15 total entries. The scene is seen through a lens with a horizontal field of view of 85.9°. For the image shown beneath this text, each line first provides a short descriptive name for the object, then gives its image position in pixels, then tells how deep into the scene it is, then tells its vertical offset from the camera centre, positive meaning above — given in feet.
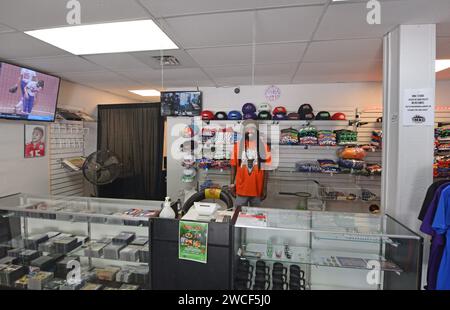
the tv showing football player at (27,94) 10.47 +2.61
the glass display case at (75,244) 6.86 -2.86
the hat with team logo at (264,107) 13.52 +2.44
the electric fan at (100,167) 12.99 -0.99
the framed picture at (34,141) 12.39 +0.40
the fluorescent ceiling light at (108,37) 7.49 +3.81
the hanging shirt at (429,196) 6.44 -1.20
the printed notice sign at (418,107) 7.27 +1.33
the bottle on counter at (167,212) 6.07 -1.59
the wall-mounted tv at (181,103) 15.47 +3.01
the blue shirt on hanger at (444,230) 5.86 -1.93
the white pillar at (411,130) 7.29 +0.67
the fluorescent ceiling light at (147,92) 17.33 +4.31
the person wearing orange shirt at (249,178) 11.71 -1.34
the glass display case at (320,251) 5.82 -2.65
